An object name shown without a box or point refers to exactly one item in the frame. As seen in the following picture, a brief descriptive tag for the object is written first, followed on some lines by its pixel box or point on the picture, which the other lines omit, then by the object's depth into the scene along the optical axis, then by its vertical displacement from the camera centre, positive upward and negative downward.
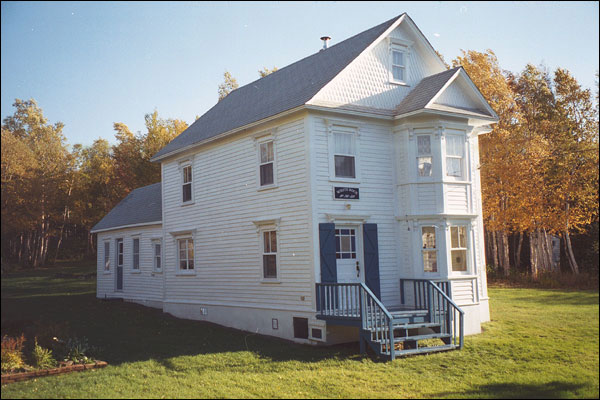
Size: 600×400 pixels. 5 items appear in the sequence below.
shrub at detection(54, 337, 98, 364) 11.16 -1.99
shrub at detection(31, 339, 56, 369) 10.40 -1.96
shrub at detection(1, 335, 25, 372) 9.87 -1.78
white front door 14.95 -0.21
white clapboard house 14.33 +1.26
